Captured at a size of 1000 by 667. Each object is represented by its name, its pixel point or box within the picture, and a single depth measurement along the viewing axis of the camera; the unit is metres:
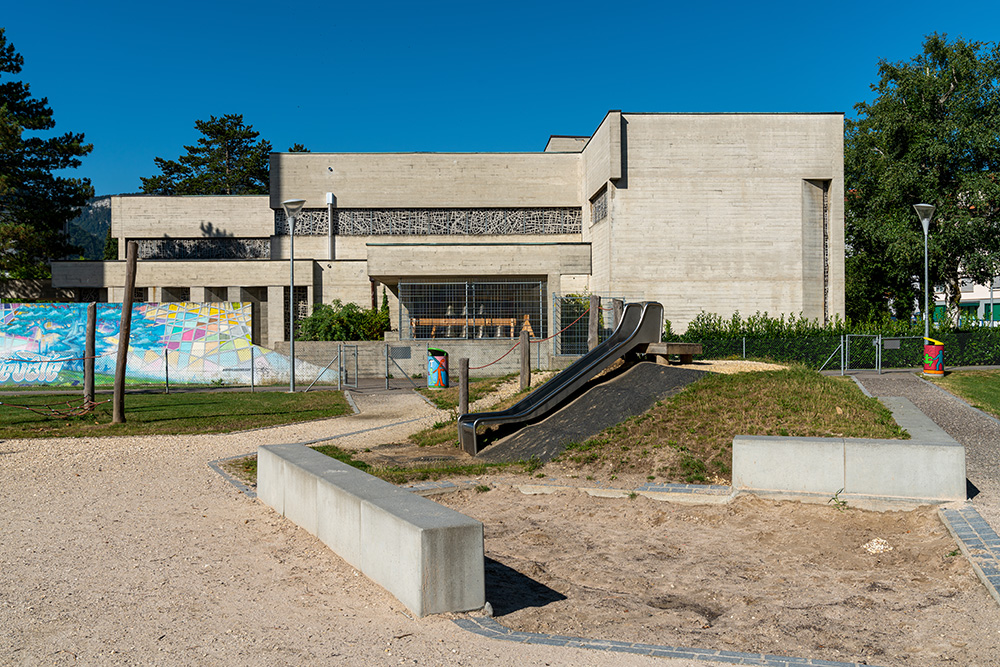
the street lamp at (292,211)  23.52
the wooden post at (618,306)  22.29
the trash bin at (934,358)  21.95
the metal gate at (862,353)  25.48
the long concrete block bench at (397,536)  5.13
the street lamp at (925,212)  24.36
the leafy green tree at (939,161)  34.88
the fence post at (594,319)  20.02
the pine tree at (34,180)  36.91
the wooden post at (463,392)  14.45
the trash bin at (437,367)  24.11
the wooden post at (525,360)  19.09
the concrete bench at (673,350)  13.62
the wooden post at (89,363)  17.74
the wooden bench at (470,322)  29.67
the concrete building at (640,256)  30.53
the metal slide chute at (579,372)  11.83
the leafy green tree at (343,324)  30.66
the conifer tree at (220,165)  67.31
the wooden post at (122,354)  15.92
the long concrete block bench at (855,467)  8.34
